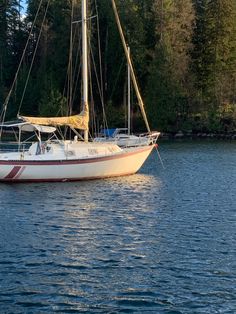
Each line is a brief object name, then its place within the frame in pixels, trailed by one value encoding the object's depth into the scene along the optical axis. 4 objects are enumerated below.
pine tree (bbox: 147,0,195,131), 91.25
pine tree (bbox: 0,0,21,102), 110.62
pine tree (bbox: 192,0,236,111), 94.69
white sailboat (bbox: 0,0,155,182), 37.19
